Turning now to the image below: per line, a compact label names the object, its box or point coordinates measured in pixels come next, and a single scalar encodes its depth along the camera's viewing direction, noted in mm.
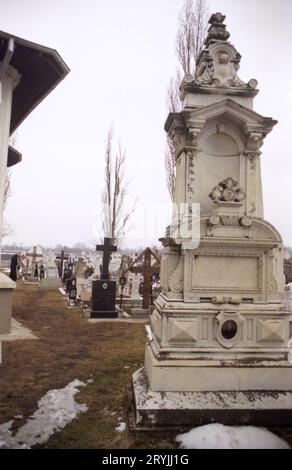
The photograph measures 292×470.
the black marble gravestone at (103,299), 10805
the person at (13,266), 15563
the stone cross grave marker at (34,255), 27464
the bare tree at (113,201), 21953
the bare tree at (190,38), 11875
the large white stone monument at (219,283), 3740
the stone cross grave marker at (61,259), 23781
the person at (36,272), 25438
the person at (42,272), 24625
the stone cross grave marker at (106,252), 11523
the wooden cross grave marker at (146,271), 11820
